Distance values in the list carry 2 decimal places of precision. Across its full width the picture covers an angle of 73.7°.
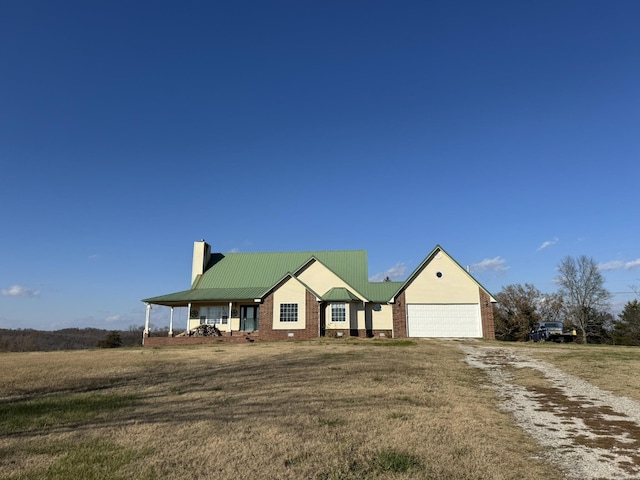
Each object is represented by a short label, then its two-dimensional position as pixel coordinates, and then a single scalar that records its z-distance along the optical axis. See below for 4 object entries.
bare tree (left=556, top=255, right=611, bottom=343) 57.34
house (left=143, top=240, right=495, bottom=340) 32.16
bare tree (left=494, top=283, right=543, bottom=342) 50.84
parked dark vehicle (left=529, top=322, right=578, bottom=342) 37.59
